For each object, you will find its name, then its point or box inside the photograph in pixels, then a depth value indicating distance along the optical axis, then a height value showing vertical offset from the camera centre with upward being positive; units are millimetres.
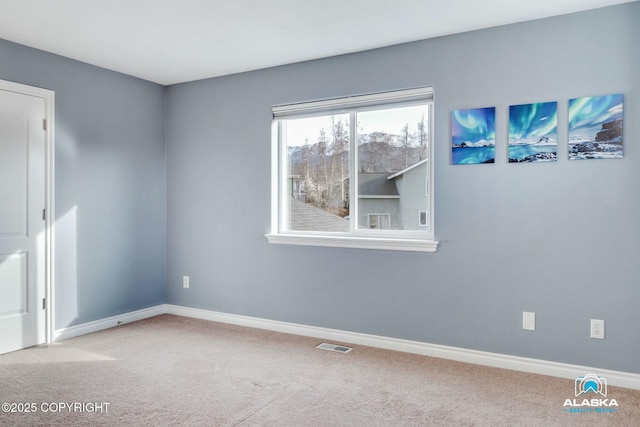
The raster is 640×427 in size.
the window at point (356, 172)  3512 +344
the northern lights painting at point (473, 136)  3141 +541
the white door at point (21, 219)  3391 -43
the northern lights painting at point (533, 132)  2947 +531
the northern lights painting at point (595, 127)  2768 +528
